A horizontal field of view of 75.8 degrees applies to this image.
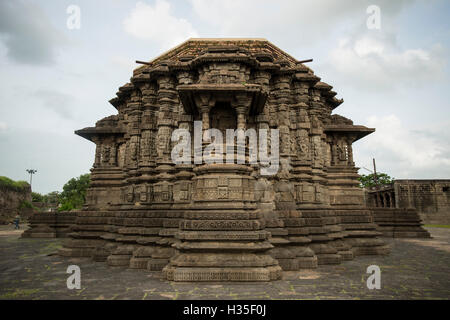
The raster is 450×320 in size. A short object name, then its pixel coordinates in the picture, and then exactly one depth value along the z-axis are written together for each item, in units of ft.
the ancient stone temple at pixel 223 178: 22.26
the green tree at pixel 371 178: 183.11
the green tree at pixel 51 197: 297.22
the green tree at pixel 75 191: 162.91
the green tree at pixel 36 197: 224.22
